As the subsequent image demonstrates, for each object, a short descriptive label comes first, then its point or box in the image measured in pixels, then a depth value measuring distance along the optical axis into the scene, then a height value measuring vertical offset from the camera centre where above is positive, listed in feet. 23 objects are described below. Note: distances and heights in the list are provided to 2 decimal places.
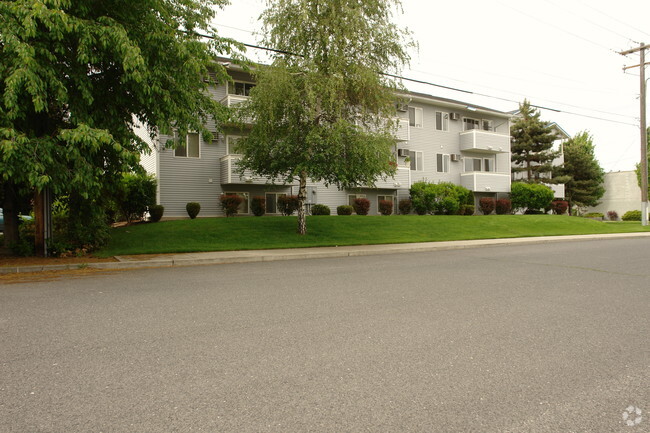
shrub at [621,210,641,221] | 147.61 -3.29
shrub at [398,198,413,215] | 95.81 +0.82
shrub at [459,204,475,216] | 99.08 -0.06
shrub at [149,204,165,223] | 67.31 +0.15
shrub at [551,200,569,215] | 119.44 +0.18
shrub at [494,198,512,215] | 107.76 +0.57
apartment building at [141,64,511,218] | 76.95 +10.57
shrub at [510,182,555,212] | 110.63 +3.13
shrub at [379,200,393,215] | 92.79 +0.63
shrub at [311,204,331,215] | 85.56 +0.17
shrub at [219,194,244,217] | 76.43 +1.61
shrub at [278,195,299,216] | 80.84 +1.39
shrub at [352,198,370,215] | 89.51 +1.08
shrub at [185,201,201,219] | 73.36 +0.60
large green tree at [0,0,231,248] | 28.77 +10.44
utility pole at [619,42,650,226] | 94.79 +17.60
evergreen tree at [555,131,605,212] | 155.02 +11.34
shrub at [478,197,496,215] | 104.47 +0.87
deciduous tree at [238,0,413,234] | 52.90 +15.59
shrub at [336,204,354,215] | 87.31 +0.10
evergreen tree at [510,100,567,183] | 135.03 +20.62
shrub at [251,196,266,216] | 78.74 +1.04
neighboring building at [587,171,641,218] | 169.07 +5.32
